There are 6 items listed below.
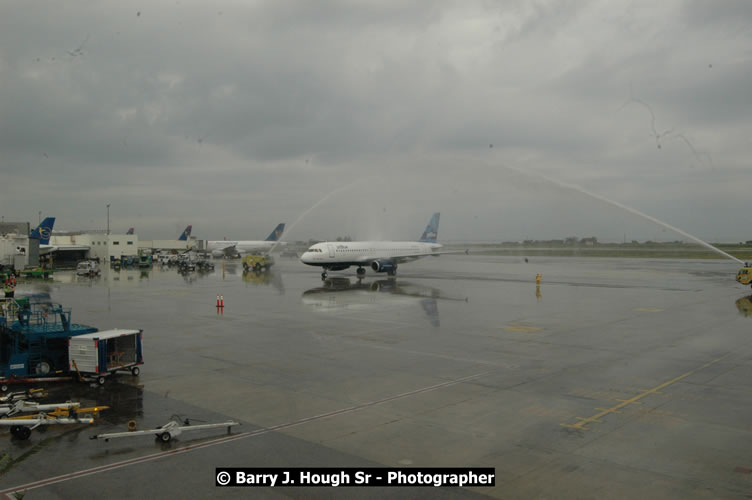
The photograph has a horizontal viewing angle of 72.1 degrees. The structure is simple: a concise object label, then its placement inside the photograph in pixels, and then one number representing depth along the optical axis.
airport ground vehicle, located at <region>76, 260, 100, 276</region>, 68.88
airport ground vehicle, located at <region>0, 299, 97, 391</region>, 17.05
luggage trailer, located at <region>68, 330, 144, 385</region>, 17.09
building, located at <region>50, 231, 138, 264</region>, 106.75
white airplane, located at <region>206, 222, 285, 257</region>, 127.69
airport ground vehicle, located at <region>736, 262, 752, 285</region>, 49.53
